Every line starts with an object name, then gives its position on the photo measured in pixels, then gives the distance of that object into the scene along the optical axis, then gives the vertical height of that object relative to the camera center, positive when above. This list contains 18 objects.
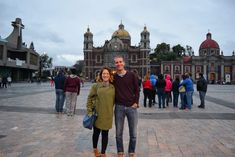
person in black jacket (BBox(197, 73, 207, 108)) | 8.41 -0.32
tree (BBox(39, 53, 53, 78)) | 70.08 +7.57
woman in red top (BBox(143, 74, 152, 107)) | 8.52 -0.41
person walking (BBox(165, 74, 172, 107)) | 8.73 -0.38
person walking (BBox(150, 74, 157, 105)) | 8.75 -0.12
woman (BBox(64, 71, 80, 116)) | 6.36 -0.38
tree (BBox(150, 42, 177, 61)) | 58.74 +8.98
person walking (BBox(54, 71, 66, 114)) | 6.81 -0.49
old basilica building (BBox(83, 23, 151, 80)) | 51.39 +8.17
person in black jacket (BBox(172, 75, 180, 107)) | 8.62 -0.52
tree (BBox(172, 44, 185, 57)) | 63.95 +11.15
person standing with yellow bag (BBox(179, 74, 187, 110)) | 8.07 -0.68
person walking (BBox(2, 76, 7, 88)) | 19.88 -0.28
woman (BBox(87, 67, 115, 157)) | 2.92 -0.34
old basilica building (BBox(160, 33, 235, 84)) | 51.85 +4.43
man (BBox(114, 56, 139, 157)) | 2.95 -0.36
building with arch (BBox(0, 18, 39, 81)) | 30.63 +4.70
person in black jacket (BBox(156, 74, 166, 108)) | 8.33 -0.40
